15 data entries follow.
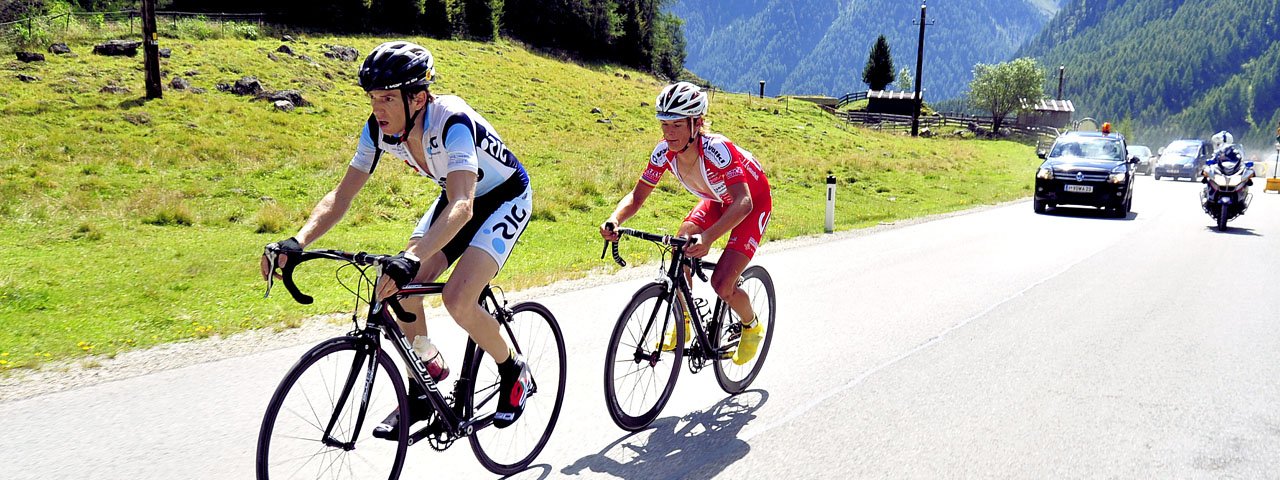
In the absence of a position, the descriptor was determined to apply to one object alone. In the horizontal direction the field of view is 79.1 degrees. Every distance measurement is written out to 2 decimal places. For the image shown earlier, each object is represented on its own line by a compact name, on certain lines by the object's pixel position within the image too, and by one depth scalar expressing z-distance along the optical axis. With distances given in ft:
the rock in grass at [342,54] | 129.59
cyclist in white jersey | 10.44
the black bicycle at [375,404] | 9.59
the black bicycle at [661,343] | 13.89
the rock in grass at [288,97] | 90.94
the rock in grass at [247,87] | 92.68
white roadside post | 47.60
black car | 53.72
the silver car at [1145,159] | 118.93
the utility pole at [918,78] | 152.35
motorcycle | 47.01
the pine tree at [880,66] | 269.23
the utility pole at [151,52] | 79.26
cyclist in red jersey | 14.29
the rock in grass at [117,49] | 103.65
